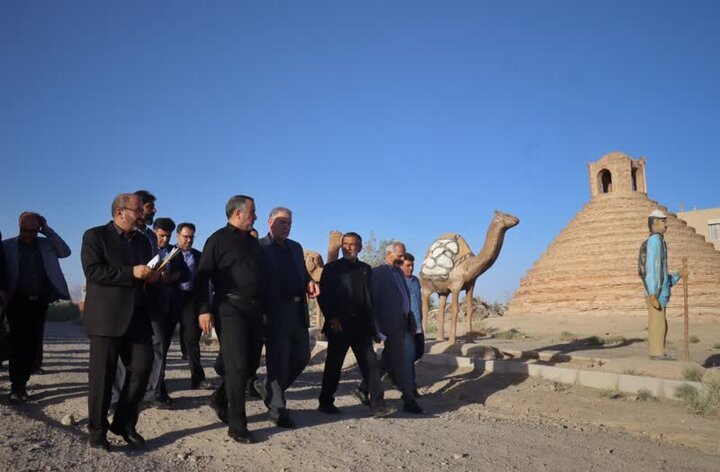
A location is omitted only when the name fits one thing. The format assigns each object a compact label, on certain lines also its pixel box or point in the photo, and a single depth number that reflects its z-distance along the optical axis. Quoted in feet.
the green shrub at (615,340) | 61.44
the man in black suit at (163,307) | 18.43
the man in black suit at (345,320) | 21.26
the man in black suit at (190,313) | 23.50
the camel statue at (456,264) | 46.80
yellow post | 34.42
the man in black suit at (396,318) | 22.61
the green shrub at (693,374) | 29.35
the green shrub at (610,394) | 28.55
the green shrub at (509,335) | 69.28
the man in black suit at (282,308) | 18.61
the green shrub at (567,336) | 66.03
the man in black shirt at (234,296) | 16.35
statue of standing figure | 34.32
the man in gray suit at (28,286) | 20.59
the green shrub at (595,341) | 59.72
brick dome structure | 93.30
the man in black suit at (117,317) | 14.62
